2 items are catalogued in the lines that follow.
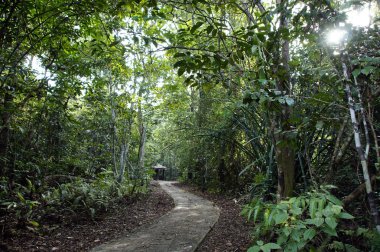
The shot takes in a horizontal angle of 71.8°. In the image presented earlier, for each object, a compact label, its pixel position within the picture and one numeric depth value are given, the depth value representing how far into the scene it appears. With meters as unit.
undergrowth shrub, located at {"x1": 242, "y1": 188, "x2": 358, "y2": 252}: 1.75
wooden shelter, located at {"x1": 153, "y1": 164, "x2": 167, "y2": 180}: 29.78
